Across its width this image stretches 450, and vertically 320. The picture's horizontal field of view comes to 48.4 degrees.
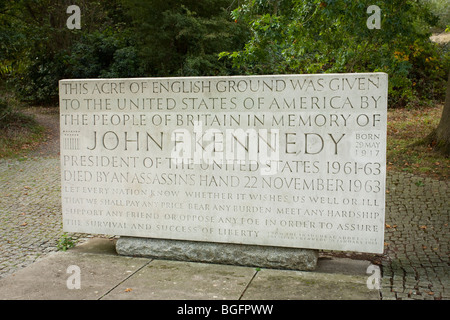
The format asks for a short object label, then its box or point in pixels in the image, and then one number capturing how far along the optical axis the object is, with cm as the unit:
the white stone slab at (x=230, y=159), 468
